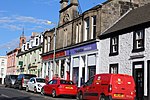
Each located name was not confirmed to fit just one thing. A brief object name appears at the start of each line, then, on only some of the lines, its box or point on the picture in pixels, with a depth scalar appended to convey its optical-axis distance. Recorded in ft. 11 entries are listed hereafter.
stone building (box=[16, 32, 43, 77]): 168.36
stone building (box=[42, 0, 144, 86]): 100.58
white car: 98.78
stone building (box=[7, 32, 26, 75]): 226.38
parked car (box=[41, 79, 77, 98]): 81.51
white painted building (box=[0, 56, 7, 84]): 264.31
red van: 59.56
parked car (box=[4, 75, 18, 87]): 136.36
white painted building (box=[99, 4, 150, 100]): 75.10
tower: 247.38
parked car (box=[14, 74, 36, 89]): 118.11
